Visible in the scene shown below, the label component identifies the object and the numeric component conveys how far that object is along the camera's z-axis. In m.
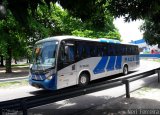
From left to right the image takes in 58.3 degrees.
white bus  7.09
